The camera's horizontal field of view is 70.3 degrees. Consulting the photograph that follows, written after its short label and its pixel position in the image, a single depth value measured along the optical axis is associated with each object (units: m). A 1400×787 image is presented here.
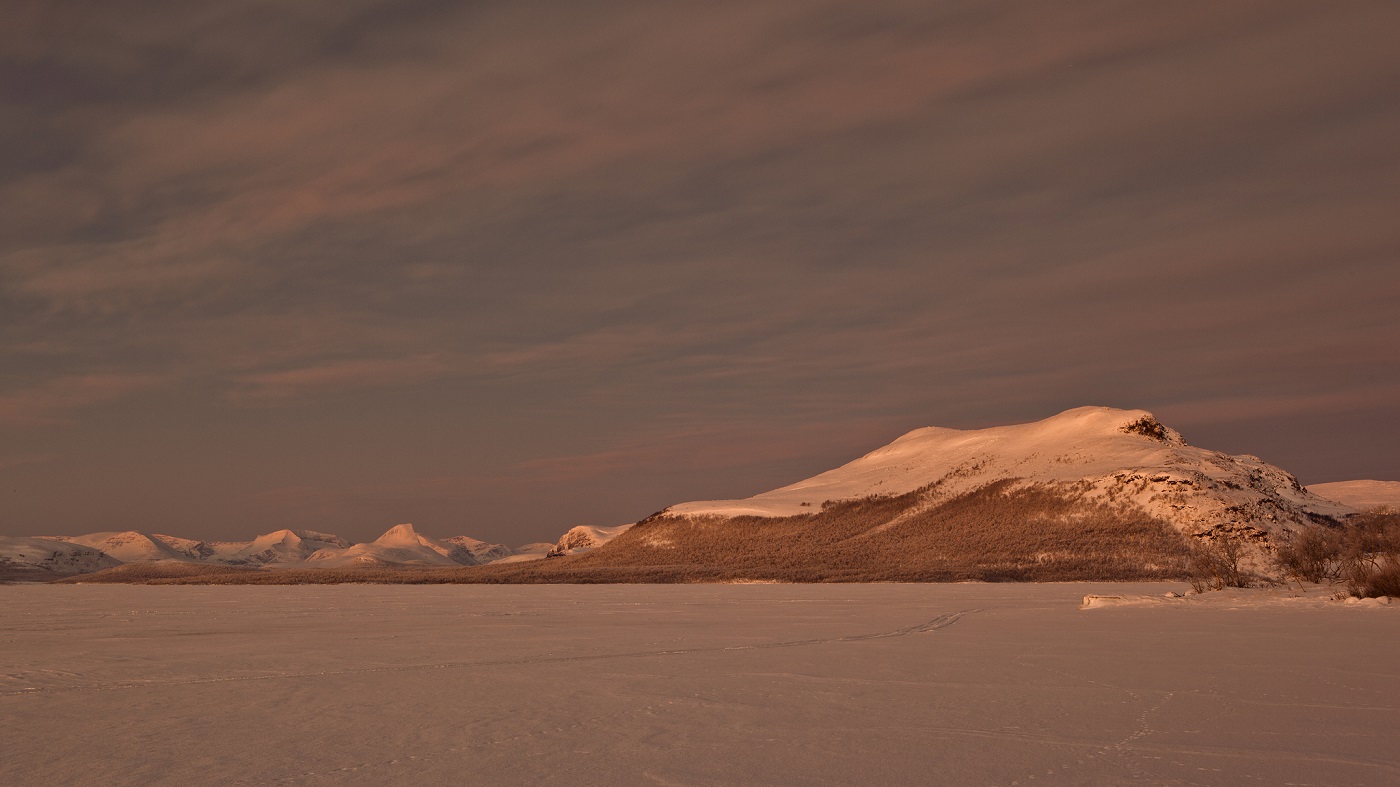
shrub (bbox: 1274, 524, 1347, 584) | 35.06
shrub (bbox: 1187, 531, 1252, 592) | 34.31
